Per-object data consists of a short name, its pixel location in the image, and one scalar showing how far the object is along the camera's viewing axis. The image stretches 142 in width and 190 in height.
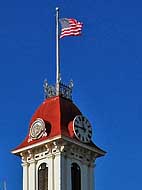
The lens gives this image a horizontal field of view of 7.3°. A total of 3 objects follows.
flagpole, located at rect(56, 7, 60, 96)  100.63
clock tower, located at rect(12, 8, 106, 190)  95.75
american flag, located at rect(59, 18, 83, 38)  101.44
